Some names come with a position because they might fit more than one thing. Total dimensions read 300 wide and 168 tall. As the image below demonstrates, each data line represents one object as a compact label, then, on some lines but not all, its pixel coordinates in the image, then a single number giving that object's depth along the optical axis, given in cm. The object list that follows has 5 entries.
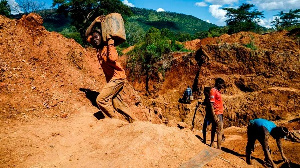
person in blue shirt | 375
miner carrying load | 417
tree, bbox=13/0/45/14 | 2738
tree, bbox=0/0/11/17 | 2723
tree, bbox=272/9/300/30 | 2167
